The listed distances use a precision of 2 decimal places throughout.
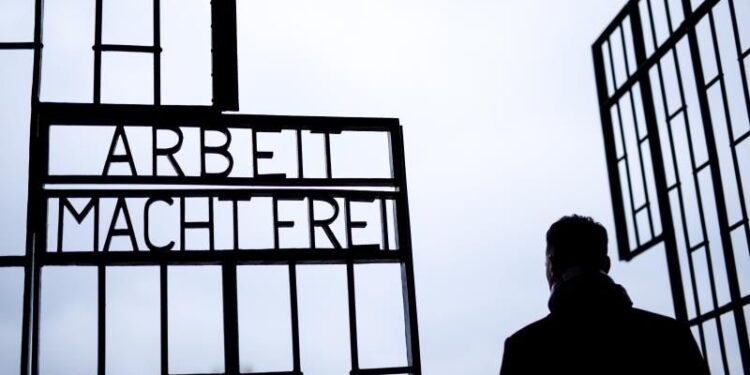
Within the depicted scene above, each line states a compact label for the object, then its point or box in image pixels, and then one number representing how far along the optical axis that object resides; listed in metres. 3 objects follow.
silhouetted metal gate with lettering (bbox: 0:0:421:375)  5.94
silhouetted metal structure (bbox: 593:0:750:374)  8.09
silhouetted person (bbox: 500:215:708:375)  2.71
